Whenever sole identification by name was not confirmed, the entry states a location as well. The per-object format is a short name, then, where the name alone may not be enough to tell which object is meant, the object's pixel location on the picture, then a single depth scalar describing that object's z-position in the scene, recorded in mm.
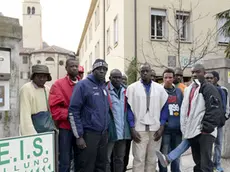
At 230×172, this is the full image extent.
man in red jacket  4145
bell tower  80125
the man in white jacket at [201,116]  4309
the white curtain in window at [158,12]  16391
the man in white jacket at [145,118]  4625
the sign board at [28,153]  2436
